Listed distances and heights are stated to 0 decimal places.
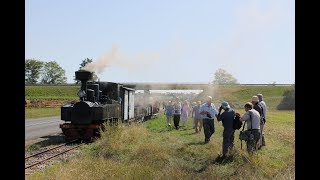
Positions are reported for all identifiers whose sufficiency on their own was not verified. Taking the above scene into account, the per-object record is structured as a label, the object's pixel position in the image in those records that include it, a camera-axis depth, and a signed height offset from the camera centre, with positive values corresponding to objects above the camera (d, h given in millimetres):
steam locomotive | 10890 -874
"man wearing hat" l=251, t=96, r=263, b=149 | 7607 -486
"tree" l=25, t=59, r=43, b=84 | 69294 +5419
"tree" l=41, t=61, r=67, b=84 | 75122 +4488
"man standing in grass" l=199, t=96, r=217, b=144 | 9188 -1041
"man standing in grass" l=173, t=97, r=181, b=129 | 13756 -1331
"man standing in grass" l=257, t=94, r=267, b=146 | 8164 -700
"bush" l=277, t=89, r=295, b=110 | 34685 -2050
